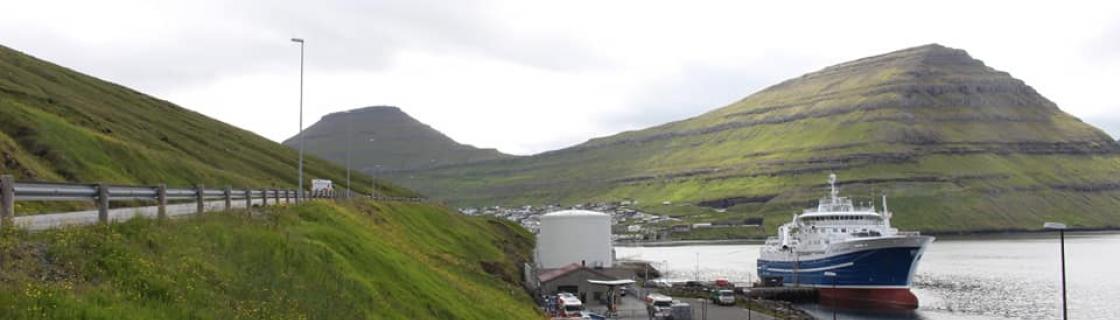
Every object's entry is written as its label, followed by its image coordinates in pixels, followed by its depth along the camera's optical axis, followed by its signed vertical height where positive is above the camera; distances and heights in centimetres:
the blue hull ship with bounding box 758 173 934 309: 10000 -819
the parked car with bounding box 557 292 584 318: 6206 -872
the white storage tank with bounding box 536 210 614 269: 9638 -553
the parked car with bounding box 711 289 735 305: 8812 -1089
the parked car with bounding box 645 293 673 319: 7069 -972
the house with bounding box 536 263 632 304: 7769 -835
